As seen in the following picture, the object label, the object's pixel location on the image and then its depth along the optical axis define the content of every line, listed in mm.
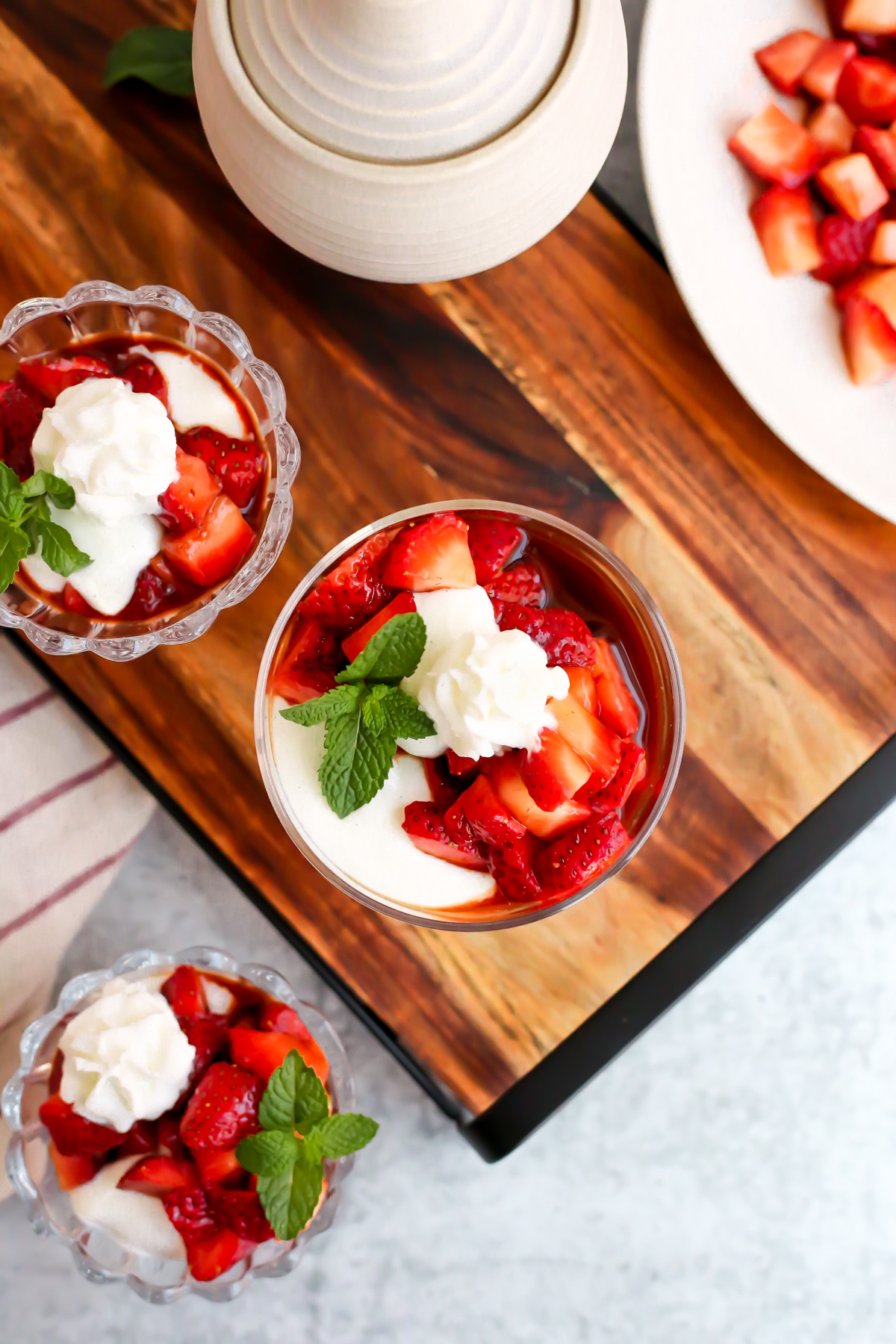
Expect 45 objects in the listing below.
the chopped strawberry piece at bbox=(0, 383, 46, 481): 614
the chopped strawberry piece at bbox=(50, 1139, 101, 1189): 652
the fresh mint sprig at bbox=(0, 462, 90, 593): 590
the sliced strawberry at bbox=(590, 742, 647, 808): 612
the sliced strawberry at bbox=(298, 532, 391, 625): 605
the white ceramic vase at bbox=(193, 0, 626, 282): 564
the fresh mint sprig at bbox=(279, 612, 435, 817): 588
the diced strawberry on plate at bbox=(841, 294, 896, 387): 649
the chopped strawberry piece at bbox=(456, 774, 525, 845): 595
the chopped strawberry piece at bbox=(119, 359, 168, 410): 619
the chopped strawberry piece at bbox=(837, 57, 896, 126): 655
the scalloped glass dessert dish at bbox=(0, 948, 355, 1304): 655
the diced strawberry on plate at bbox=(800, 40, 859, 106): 654
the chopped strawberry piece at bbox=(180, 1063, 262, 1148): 630
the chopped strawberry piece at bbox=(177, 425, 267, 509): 617
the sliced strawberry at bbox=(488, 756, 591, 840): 599
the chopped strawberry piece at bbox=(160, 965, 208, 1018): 650
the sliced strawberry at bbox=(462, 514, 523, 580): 616
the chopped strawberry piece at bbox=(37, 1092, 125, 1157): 642
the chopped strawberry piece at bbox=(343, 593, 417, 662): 598
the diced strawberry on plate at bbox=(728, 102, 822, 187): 645
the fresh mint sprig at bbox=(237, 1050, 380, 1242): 623
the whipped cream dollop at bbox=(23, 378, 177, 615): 588
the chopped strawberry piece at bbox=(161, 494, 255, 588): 611
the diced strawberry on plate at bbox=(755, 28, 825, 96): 651
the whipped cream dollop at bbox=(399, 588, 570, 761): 581
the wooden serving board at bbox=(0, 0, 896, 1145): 643
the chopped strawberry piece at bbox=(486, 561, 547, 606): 617
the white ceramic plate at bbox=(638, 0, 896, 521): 636
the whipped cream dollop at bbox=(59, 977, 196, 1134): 631
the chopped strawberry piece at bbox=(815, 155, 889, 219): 654
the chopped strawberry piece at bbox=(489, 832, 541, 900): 600
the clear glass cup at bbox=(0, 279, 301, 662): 617
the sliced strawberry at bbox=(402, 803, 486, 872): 601
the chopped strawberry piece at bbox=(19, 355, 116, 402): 617
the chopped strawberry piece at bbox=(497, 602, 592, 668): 603
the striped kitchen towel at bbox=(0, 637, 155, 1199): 671
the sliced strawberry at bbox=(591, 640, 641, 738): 620
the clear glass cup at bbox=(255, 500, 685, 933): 609
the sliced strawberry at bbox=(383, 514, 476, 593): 601
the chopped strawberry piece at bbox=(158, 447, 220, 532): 605
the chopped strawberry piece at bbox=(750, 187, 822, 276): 647
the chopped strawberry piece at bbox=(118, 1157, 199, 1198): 638
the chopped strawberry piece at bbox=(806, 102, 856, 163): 660
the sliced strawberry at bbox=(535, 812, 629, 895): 602
